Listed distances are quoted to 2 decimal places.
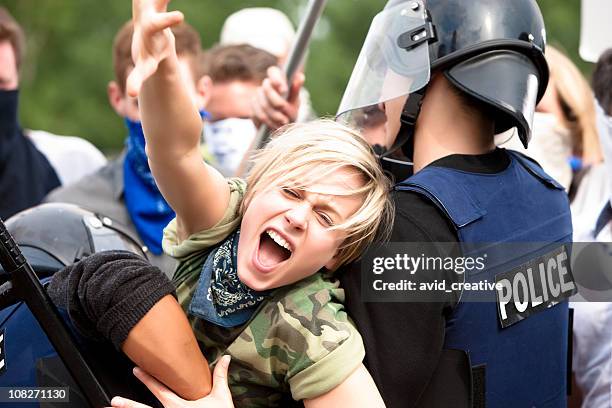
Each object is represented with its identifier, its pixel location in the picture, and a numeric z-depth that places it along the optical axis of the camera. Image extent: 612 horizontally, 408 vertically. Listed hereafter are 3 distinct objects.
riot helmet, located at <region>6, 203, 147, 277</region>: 5.91
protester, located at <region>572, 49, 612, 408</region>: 6.63
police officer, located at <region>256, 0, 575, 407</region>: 4.73
